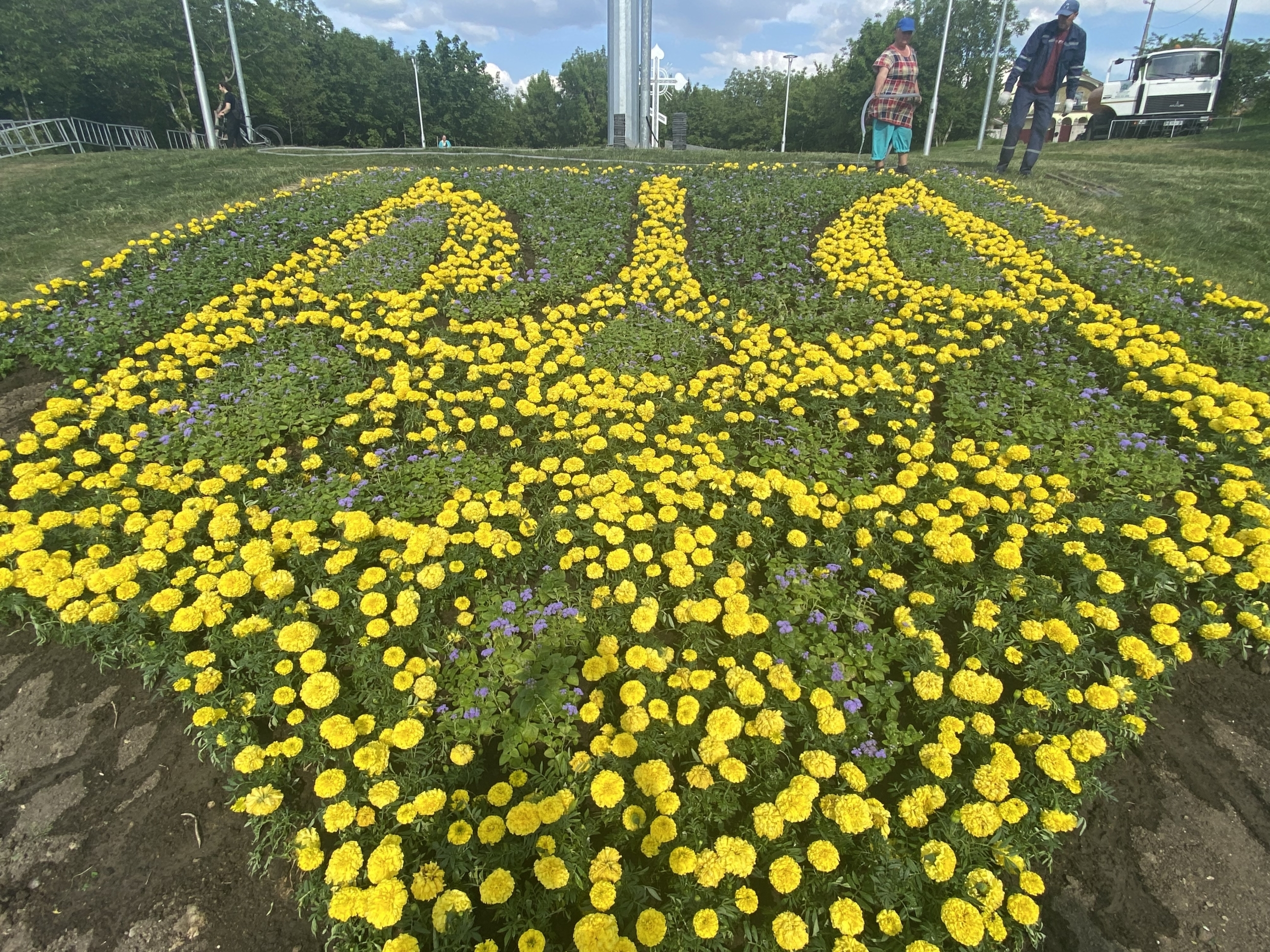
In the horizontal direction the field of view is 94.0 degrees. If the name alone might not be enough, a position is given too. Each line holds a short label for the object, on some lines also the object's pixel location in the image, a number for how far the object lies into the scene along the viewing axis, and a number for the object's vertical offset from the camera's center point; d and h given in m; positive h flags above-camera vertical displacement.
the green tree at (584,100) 78.31 +14.66
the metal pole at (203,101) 18.06 +3.20
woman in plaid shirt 10.40 +2.07
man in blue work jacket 10.16 +2.46
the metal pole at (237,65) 20.64 +4.83
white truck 23.12 +4.64
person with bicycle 17.25 +2.65
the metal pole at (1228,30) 23.39 +7.10
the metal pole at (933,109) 20.47 +3.56
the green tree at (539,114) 77.00 +12.52
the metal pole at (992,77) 19.96 +4.68
